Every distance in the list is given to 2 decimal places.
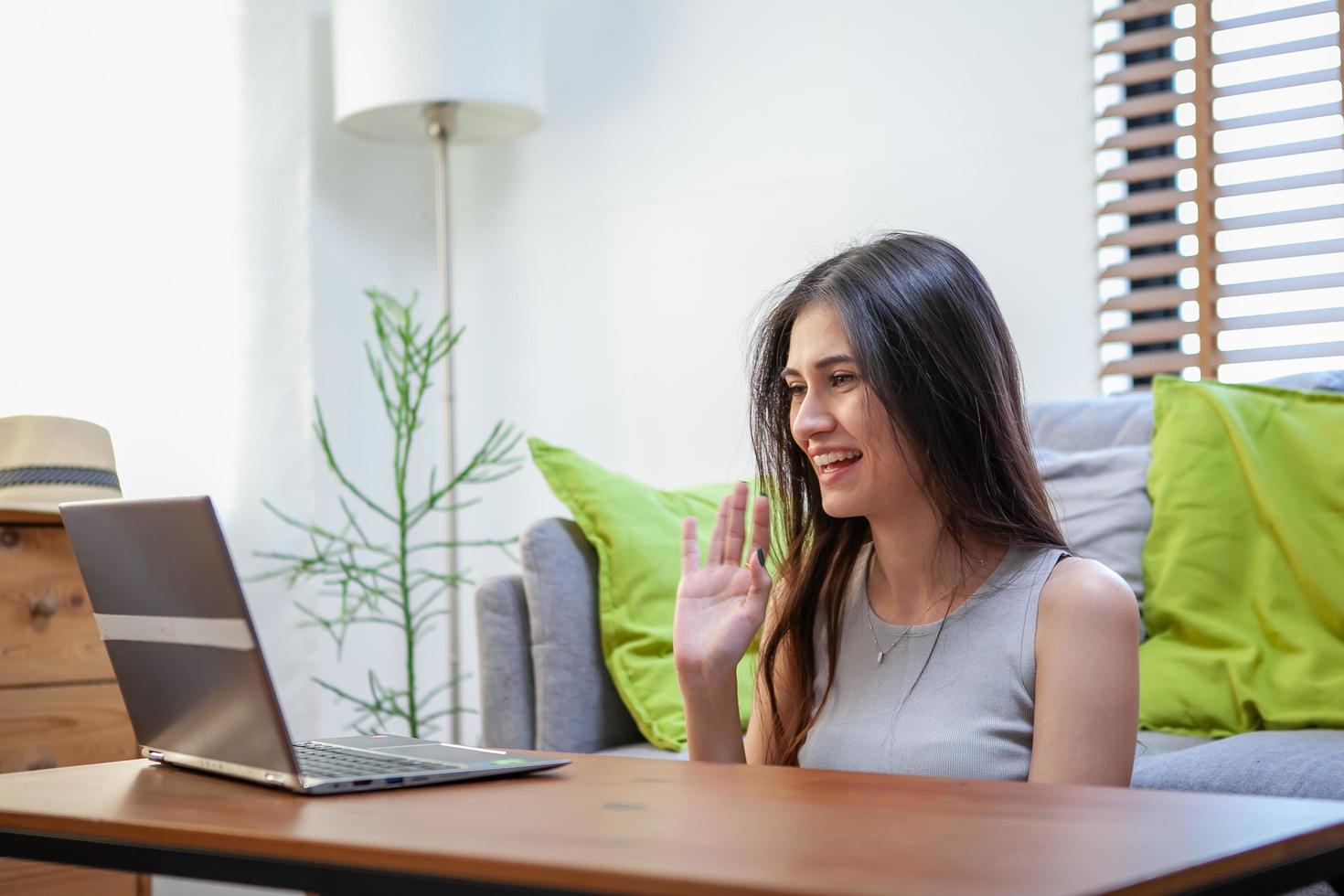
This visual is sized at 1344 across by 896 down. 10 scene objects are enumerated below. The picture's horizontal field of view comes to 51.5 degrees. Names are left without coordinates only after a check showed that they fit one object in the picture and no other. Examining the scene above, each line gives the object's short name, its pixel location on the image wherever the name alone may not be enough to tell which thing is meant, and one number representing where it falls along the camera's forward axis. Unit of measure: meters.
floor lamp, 3.01
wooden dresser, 2.04
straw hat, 2.11
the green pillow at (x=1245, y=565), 1.96
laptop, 0.94
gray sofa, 2.23
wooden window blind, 2.56
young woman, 1.33
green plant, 3.03
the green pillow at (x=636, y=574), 2.22
